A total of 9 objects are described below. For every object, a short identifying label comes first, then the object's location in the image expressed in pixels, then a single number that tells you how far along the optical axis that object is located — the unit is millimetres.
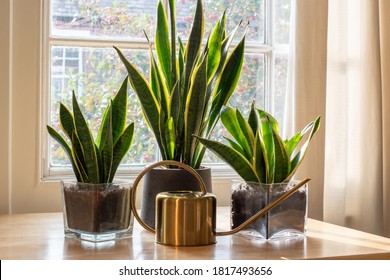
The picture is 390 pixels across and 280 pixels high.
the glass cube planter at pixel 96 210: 1754
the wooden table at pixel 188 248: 1673
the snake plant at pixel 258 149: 1803
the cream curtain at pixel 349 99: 2129
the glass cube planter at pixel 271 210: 1798
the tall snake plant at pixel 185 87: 1854
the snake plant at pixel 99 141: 1774
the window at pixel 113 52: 2192
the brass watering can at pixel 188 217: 1729
